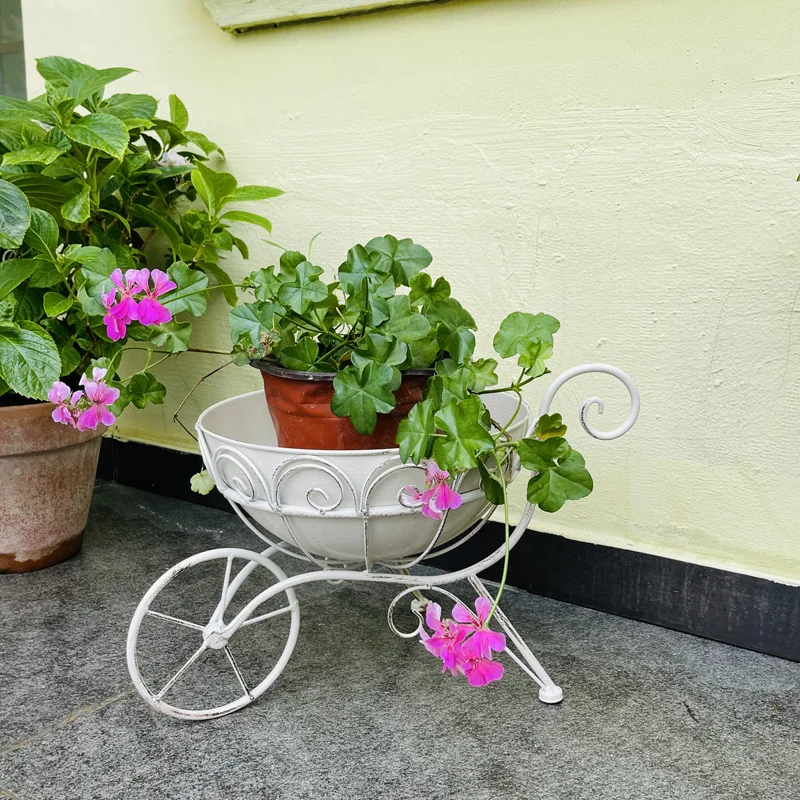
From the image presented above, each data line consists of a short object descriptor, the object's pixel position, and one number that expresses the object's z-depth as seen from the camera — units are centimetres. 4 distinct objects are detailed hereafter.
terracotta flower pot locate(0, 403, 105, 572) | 154
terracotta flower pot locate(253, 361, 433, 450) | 104
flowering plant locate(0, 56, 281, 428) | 113
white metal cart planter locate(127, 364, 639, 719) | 100
